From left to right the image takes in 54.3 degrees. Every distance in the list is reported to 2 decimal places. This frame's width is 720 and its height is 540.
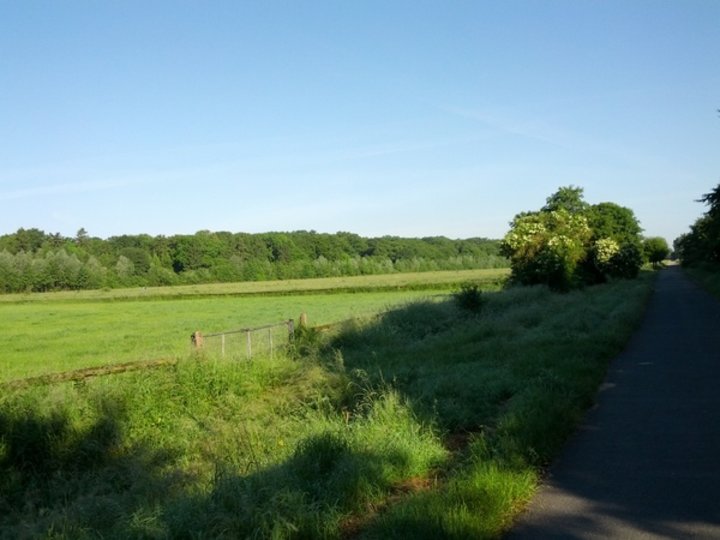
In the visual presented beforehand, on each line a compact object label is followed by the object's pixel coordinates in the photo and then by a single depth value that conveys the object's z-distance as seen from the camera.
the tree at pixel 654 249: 122.12
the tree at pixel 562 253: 45.28
